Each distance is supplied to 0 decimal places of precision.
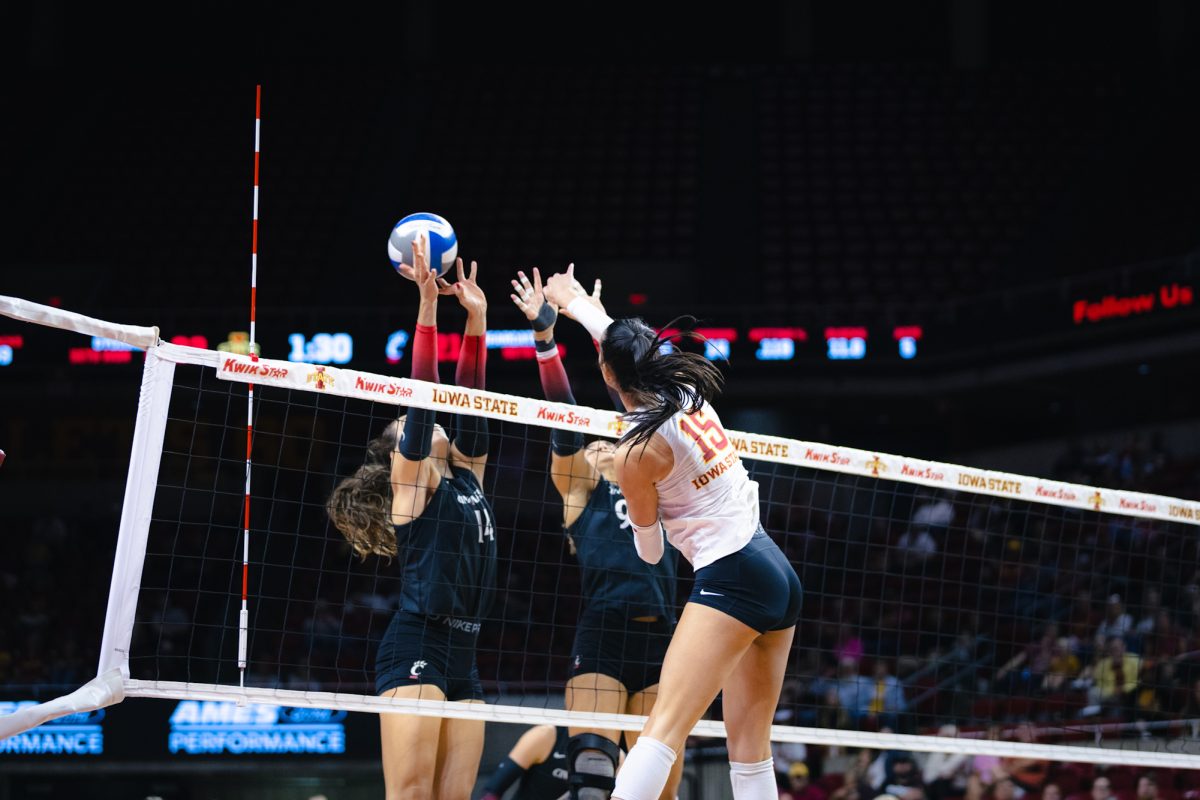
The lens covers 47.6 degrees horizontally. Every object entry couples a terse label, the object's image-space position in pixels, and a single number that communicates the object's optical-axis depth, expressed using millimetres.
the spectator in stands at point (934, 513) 16891
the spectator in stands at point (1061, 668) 11898
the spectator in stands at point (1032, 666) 12117
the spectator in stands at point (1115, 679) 11180
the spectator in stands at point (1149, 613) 11991
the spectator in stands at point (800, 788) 10805
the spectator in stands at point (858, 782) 10484
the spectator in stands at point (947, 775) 10586
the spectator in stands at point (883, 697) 11971
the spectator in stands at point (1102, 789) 9680
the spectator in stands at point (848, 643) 12848
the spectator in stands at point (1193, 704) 10555
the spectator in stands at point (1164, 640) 11742
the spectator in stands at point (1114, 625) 11870
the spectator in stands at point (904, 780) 10266
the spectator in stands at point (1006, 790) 10031
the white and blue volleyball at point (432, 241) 5977
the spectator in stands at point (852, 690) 12391
